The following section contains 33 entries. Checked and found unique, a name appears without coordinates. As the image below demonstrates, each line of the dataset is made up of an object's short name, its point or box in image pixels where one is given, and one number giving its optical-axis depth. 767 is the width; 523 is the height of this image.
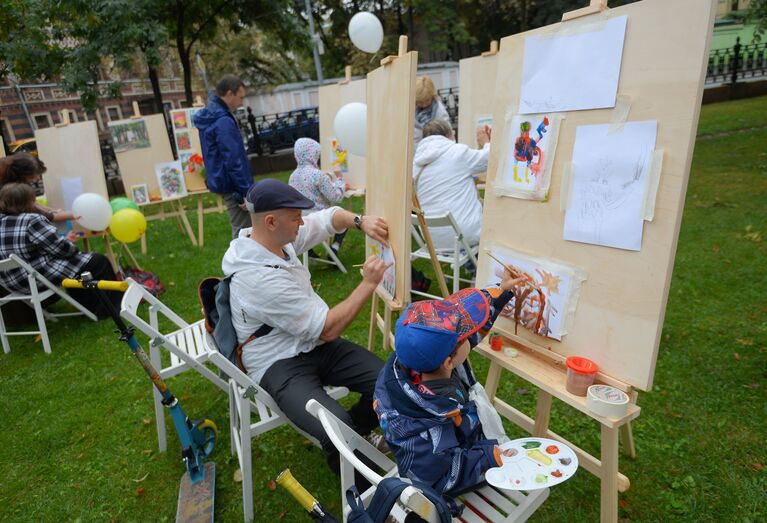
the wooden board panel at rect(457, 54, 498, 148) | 4.54
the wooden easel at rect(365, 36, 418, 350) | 1.95
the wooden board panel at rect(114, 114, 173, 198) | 5.91
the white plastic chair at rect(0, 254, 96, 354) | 3.32
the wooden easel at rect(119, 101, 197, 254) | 5.76
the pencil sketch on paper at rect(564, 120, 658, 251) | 1.33
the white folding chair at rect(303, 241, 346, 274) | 4.57
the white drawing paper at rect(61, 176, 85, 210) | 4.89
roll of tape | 1.38
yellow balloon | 4.55
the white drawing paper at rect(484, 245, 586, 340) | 1.59
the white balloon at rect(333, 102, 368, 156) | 4.10
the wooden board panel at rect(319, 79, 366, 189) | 5.12
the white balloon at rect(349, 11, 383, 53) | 5.76
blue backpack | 1.13
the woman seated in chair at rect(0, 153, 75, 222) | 3.84
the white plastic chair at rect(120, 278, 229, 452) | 2.03
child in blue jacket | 1.33
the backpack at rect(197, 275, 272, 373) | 1.96
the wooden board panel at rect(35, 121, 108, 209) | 4.77
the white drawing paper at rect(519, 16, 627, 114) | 1.36
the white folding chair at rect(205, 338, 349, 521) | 1.84
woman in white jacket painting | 3.52
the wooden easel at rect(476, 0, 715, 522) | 1.23
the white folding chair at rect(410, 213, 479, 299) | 3.19
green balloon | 5.14
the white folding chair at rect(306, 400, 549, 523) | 1.38
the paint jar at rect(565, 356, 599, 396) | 1.49
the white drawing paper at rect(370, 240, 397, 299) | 2.18
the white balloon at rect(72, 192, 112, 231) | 4.21
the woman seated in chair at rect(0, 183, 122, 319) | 3.51
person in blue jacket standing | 3.95
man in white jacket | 1.85
